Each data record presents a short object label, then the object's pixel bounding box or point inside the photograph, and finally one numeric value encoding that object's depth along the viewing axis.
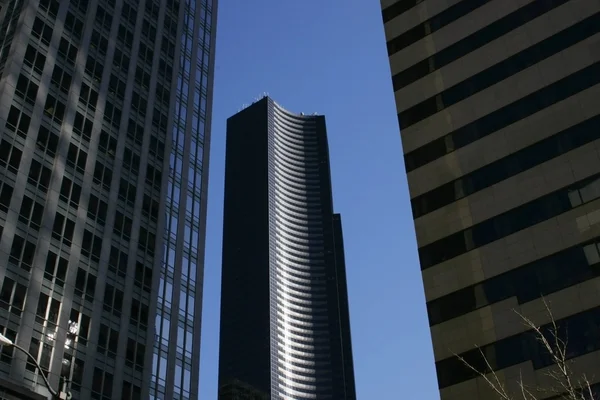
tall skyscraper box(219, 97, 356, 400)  174.50
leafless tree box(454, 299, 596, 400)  32.59
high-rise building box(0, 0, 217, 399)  55.03
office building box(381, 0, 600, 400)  35.72
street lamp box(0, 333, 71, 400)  15.29
